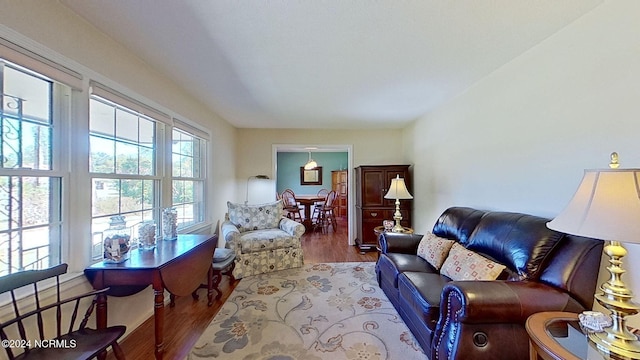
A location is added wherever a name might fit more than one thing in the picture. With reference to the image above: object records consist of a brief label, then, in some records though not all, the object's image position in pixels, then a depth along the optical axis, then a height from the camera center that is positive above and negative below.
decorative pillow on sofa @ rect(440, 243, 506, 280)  1.92 -0.63
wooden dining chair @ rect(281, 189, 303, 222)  7.00 -0.58
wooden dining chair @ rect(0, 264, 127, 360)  1.30 -0.75
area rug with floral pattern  2.00 -1.20
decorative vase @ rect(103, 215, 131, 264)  1.92 -0.43
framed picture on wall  9.25 +0.20
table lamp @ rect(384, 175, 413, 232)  3.74 -0.15
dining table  7.17 -0.61
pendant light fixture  7.79 +0.47
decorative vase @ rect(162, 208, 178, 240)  2.63 -0.39
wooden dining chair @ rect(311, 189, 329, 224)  7.32 -0.70
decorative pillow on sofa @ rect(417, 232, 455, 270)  2.51 -0.64
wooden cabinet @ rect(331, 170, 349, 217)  8.71 -0.20
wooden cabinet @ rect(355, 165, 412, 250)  4.88 -0.34
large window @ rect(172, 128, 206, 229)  3.25 +0.08
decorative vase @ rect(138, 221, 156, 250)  2.28 -0.43
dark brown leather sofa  1.49 -0.63
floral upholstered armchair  3.56 -0.73
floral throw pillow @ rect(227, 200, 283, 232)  4.14 -0.51
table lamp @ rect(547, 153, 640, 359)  1.03 -0.17
